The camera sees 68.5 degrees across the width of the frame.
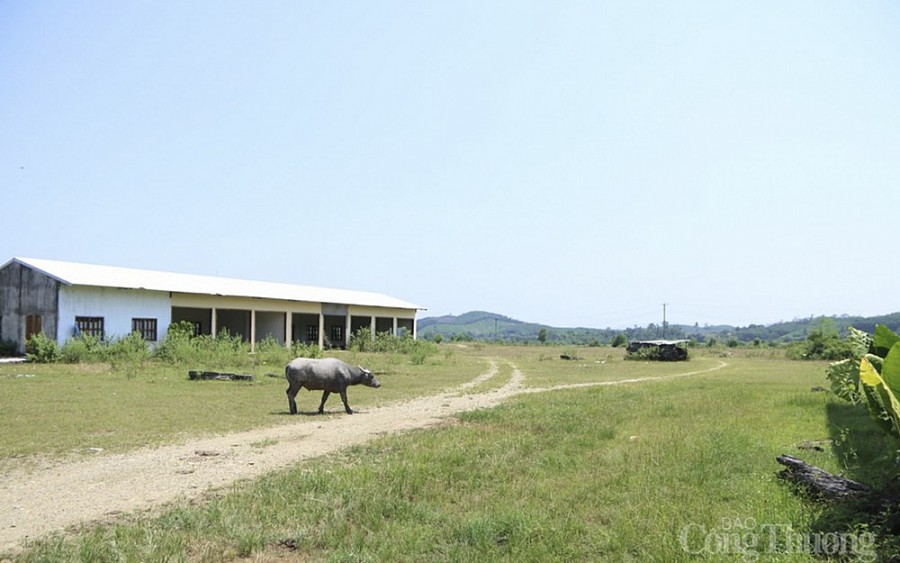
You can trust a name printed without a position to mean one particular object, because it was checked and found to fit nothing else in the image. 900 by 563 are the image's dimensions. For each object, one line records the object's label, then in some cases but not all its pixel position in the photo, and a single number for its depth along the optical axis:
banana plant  5.39
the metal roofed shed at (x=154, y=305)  31.52
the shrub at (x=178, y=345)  29.72
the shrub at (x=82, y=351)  29.12
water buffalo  15.85
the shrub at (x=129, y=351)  27.91
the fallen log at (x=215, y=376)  22.97
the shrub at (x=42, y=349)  28.86
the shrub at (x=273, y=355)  30.92
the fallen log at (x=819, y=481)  6.86
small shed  50.56
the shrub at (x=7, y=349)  31.97
